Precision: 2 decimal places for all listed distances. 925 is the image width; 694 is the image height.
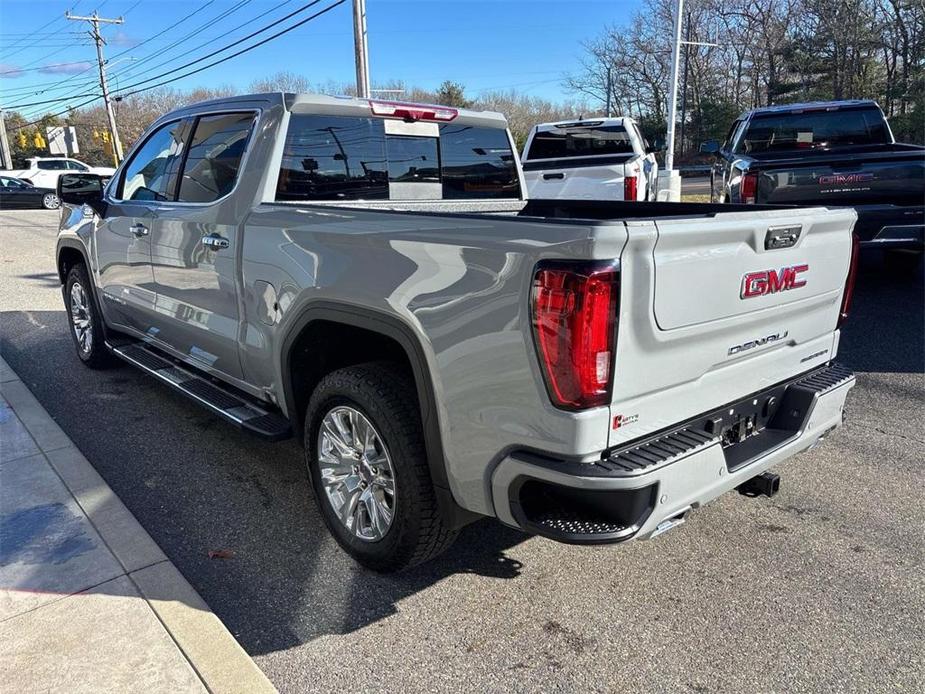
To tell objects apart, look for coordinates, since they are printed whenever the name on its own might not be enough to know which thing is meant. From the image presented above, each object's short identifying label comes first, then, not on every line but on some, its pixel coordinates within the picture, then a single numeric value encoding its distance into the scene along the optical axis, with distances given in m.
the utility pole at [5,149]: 48.03
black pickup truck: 6.76
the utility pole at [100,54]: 43.88
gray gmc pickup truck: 2.17
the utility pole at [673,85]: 23.38
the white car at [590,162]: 9.34
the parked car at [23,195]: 26.89
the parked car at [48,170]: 29.20
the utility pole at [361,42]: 18.53
